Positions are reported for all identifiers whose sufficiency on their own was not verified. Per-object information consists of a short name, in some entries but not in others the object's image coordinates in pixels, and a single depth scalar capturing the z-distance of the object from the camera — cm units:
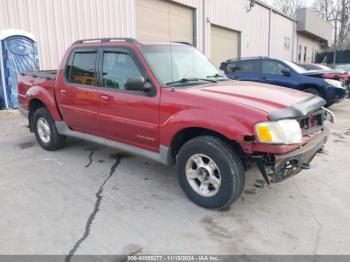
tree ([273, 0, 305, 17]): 5616
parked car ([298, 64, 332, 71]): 1404
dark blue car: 909
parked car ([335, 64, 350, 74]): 1706
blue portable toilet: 858
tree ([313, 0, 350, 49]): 4629
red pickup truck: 320
